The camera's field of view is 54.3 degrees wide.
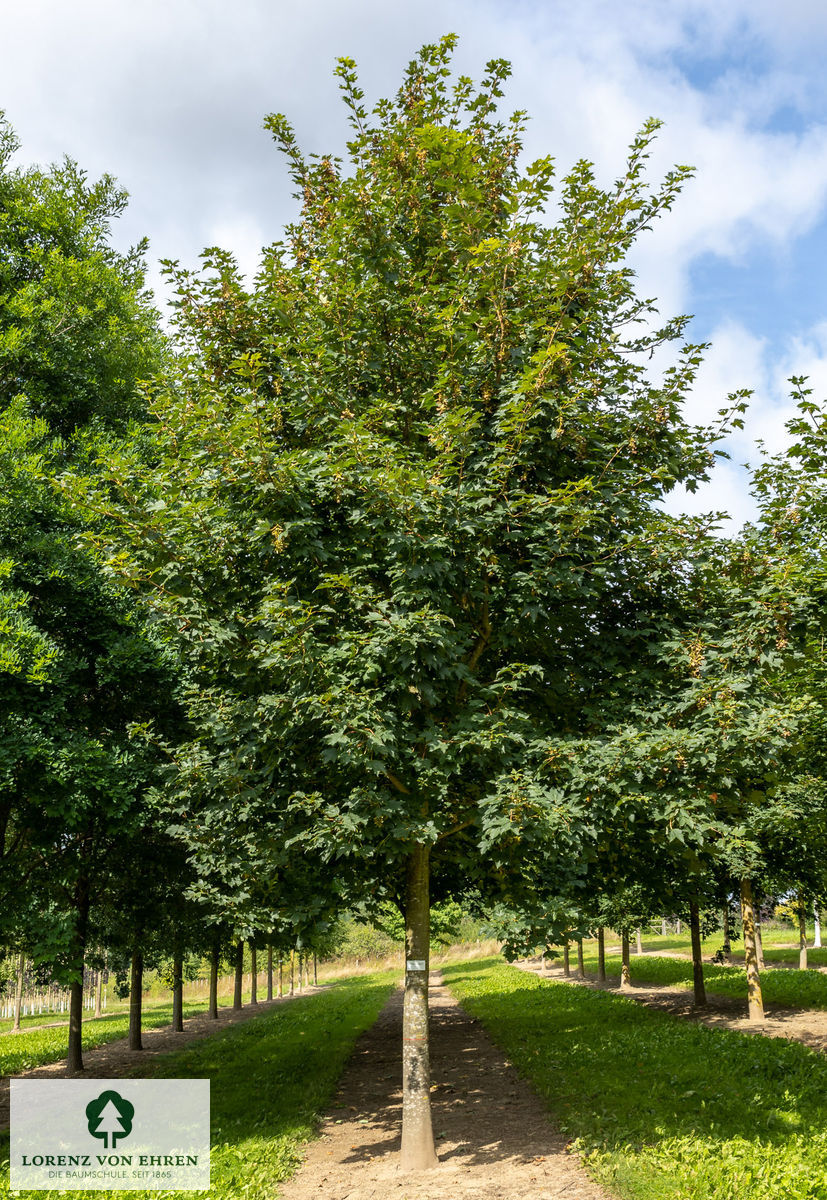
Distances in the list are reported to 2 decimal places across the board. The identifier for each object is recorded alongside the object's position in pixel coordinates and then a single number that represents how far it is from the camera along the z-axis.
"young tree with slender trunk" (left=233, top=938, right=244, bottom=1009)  31.72
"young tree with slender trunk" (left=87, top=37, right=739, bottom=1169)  8.00
